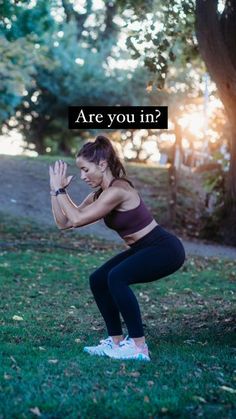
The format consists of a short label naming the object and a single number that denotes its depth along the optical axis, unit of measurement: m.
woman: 5.39
